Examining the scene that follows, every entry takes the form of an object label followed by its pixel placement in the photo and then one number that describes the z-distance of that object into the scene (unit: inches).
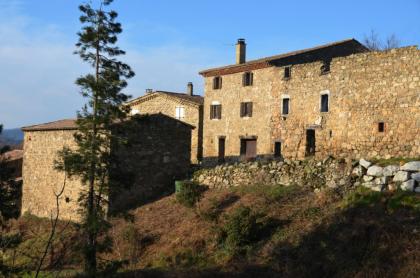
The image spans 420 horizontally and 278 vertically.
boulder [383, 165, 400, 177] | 796.6
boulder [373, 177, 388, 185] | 789.4
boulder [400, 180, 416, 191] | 749.9
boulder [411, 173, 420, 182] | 757.1
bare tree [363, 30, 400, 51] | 1886.1
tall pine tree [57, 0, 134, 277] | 790.5
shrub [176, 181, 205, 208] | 1002.6
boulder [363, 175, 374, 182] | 816.2
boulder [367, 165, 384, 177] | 808.9
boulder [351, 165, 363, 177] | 841.5
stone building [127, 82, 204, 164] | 1662.2
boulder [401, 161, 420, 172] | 775.7
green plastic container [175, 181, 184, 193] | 1061.1
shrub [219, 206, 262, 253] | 772.6
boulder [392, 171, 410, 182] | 770.8
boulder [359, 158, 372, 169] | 841.5
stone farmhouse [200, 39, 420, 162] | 969.5
